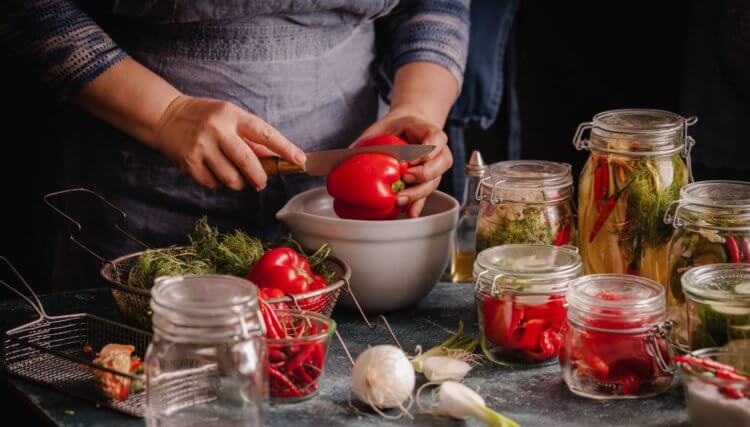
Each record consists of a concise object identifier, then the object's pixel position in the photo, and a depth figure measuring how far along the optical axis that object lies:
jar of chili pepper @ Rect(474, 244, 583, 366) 1.31
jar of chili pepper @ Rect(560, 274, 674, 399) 1.21
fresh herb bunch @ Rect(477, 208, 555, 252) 1.47
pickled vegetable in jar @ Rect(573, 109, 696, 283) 1.40
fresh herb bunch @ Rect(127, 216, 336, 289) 1.44
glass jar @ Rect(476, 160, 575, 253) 1.48
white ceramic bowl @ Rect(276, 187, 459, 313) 1.52
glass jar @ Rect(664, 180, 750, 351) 1.28
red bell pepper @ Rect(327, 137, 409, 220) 1.56
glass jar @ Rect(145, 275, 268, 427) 1.08
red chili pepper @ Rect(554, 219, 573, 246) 1.48
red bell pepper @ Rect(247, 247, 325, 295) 1.38
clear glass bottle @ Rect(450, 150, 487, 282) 1.72
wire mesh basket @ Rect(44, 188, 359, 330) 1.33
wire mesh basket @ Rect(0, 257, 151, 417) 1.22
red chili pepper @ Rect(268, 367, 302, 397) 1.22
